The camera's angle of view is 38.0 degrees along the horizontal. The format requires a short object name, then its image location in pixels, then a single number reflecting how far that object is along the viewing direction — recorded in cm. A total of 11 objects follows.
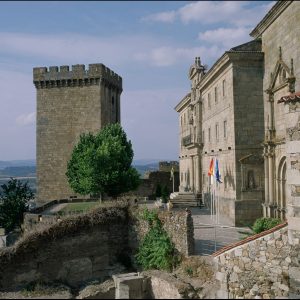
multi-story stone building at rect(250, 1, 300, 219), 2016
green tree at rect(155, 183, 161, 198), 4687
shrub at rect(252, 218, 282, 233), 1941
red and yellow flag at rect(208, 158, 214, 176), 2555
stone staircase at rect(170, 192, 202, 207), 3418
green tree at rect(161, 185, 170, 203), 3633
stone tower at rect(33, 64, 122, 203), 4106
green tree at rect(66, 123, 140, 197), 3203
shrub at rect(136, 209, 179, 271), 1742
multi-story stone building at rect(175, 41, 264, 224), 2448
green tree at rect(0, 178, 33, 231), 3272
